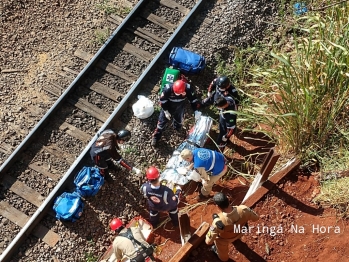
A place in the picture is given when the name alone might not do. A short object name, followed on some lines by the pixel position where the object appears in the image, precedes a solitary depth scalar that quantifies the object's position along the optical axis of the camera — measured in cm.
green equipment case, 930
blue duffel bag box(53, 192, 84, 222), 815
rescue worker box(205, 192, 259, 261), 666
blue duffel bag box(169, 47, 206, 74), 940
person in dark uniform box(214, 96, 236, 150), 847
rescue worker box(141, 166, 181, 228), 758
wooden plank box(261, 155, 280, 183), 703
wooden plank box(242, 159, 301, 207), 752
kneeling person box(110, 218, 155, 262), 713
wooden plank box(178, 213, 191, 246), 717
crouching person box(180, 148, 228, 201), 794
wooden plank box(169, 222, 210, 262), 705
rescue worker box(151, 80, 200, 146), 862
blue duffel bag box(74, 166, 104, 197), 835
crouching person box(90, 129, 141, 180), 823
